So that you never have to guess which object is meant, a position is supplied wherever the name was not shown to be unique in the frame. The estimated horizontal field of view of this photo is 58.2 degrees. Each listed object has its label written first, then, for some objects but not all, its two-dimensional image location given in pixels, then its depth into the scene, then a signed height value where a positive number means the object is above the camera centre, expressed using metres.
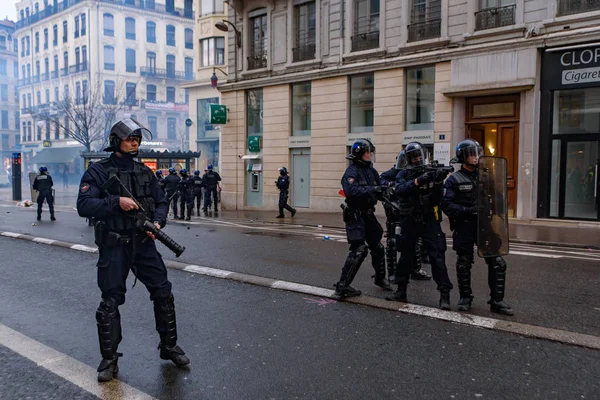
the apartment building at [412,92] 14.84 +2.40
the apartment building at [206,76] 32.81 +5.56
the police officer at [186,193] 17.83 -0.98
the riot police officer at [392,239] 7.16 -1.05
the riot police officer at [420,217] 5.62 -0.55
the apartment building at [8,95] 69.50 +8.72
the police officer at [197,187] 19.47 -0.86
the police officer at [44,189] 16.87 -0.83
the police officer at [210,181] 20.03 -0.64
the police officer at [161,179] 17.94 -0.52
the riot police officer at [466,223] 5.50 -0.60
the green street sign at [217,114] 22.80 +2.13
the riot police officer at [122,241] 3.96 -0.58
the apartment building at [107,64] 51.78 +10.13
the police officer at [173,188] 17.90 -0.82
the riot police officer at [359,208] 5.93 -0.49
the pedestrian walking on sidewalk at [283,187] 17.82 -0.75
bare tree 41.47 +4.78
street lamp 22.44 +5.41
